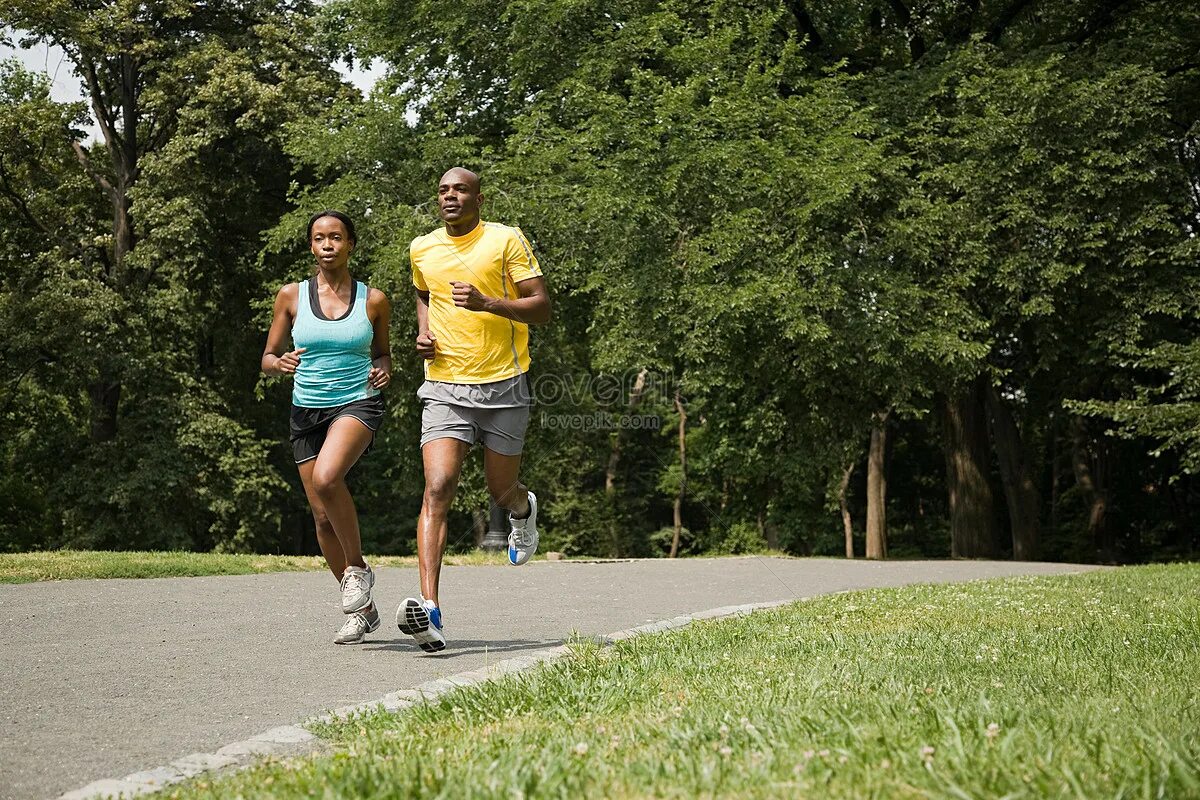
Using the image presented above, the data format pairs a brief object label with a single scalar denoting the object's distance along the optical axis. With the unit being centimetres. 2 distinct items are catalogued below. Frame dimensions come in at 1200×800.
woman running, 636
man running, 632
